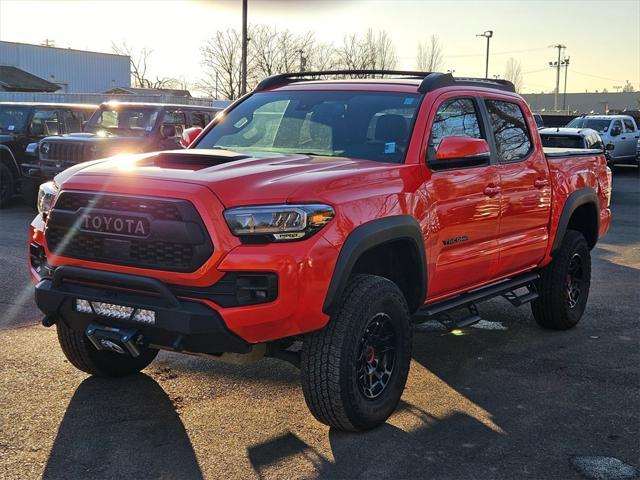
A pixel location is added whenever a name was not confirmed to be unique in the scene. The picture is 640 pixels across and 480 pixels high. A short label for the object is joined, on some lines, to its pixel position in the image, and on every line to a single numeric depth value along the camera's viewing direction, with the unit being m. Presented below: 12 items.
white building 56.88
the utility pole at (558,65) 93.79
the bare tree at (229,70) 53.34
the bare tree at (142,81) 75.19
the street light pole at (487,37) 56.53
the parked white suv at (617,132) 24.62
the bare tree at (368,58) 52.88
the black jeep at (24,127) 13.93
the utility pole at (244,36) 25.81
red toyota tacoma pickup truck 3.67
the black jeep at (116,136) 12.14
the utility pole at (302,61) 48.49
